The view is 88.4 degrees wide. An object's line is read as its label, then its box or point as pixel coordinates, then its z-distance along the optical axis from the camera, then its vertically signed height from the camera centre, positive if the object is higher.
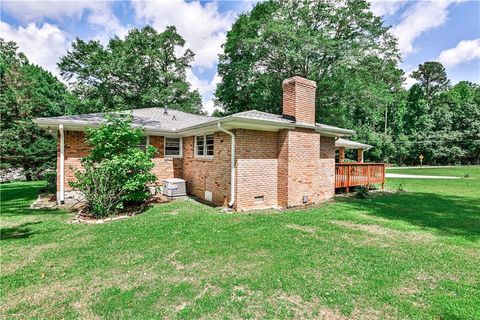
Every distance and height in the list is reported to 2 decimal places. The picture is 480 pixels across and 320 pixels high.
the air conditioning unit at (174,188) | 9.98 -1.09
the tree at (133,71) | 25.28 +9.59
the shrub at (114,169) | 7.21 -0.24
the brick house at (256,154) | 7.85 +0.27
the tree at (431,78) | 50.78 +17.78
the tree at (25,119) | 18.52 +3.29
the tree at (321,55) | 19.53 +8.76
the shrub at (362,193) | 10.46 -1.34
